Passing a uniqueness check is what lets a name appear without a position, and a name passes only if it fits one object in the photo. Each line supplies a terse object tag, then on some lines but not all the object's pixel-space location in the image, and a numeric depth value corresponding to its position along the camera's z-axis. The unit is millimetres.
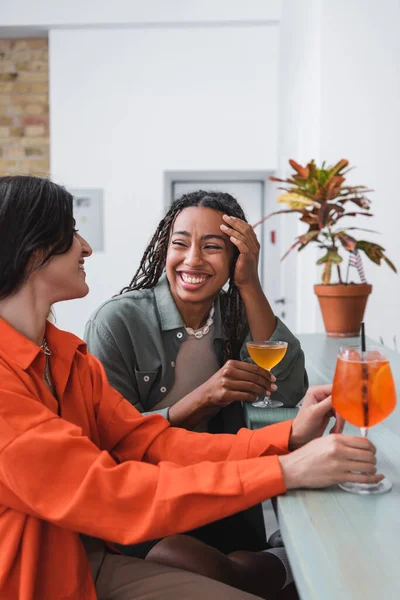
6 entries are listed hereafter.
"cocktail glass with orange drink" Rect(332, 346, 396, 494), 952
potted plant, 2600
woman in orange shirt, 917
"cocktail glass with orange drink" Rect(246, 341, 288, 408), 1531
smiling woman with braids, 1621
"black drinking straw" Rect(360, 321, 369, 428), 953
